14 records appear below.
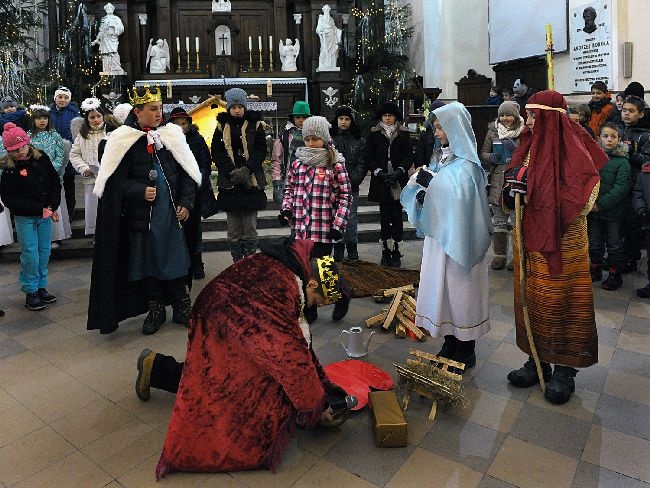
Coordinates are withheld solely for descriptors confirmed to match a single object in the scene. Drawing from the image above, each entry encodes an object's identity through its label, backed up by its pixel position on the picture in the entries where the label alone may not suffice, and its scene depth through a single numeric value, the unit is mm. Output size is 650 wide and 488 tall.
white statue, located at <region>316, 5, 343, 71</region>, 13430
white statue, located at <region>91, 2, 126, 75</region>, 12656
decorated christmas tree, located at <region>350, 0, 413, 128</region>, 13320
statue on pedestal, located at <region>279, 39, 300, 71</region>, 13570
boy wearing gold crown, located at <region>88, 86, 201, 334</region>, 4219
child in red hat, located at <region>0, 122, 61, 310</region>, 5043
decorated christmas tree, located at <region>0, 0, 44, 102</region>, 9359
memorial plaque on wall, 9586
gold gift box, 2861
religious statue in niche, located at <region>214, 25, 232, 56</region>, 13898
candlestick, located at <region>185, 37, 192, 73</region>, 13424
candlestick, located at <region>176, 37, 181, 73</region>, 13391
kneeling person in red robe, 2469
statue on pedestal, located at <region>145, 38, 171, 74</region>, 13109
